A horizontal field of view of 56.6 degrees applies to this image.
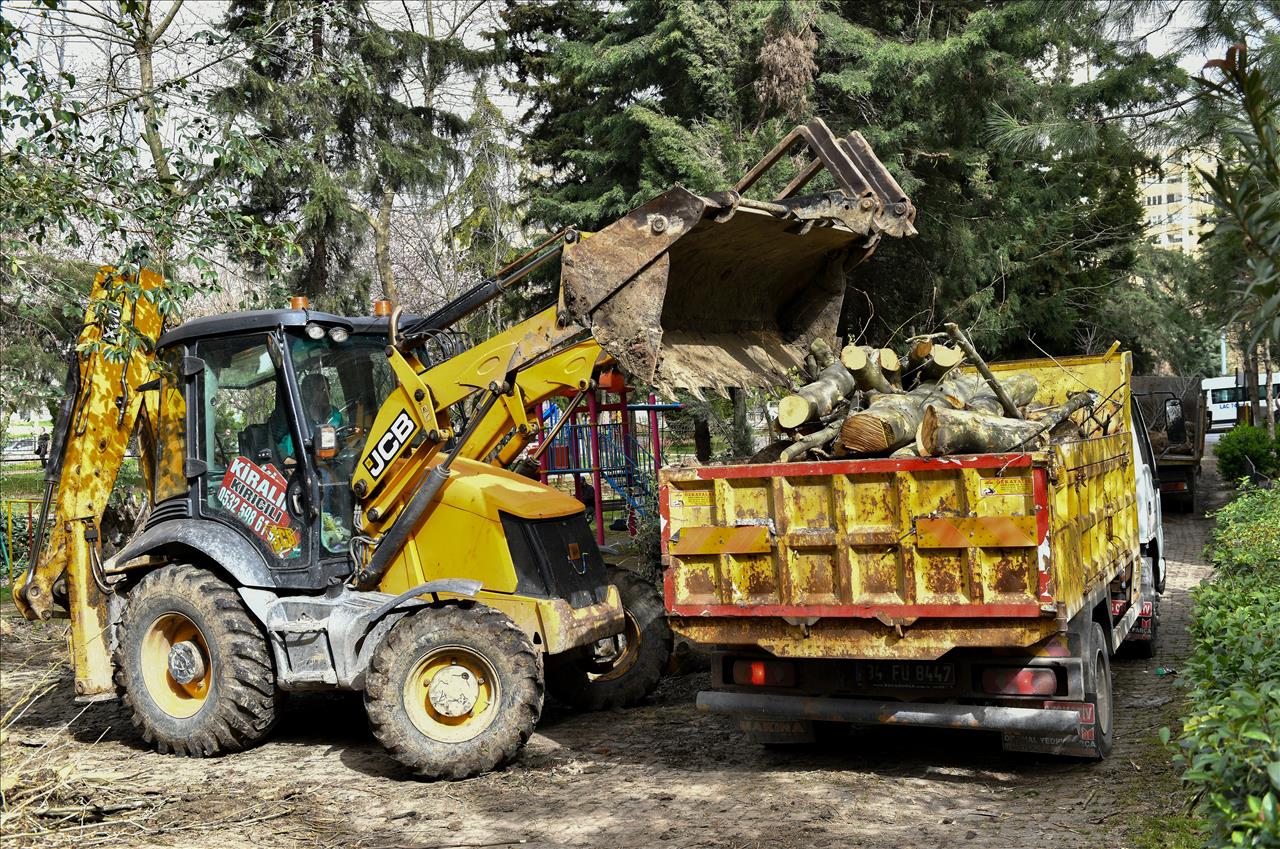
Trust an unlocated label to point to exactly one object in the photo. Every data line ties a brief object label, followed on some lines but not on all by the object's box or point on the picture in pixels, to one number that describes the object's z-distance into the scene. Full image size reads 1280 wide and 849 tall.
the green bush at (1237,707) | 3.06
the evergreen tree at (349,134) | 16.91
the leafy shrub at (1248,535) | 6.86
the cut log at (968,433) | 5.88
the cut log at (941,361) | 7.25
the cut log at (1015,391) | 7.14
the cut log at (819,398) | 6.55
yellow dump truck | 5.62
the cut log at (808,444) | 6.45
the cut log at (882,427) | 6.18
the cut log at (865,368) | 6.80
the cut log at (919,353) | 7.32
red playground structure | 15.32
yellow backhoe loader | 6.78
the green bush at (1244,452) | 20.91
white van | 55.72
